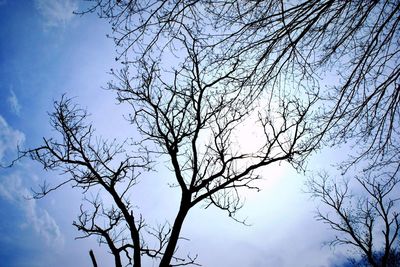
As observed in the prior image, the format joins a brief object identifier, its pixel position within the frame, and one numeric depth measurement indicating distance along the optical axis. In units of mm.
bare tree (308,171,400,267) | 10883
